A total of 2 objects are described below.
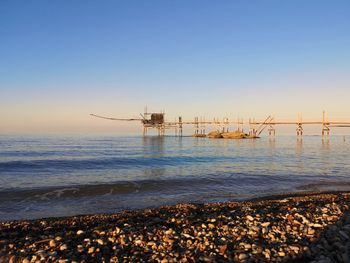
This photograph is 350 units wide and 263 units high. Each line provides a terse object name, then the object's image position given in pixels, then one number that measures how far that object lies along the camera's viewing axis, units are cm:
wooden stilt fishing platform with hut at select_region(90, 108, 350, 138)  8781
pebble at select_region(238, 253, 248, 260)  570
